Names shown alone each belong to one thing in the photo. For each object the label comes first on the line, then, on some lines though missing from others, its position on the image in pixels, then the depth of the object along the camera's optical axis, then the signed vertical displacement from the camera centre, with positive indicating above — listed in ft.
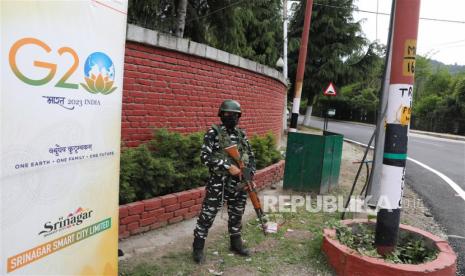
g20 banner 6.62 -0.71
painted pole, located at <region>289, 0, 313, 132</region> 39.27 +4.59
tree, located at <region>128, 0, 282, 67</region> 34.01 +7.55
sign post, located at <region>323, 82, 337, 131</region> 57.00 +3.25
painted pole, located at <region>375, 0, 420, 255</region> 12.62 +0.31
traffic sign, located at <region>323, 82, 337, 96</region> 57.00 +3.30
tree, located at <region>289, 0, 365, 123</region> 86.53 +15.11
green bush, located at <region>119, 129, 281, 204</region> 16.49 -2.74
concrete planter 12.06 -4.32
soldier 13.73 -2.00
